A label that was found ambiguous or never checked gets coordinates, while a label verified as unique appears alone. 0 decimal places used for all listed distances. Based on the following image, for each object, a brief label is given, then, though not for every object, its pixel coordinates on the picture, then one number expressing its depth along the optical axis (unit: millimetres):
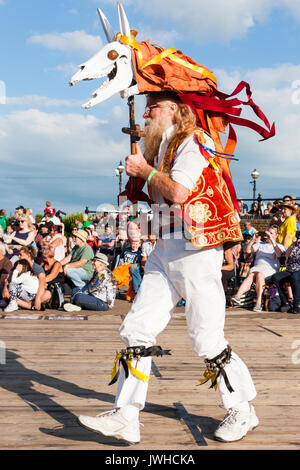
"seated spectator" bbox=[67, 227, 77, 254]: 15238
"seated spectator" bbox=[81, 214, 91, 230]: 15652
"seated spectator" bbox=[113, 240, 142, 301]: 10344
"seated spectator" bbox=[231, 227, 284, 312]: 9430
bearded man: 2939
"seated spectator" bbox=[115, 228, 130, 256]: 12918
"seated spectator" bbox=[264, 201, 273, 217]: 19542
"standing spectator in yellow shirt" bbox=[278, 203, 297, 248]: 9852
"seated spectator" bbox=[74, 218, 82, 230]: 16639
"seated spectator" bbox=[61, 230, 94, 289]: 9695
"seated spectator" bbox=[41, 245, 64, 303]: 9607
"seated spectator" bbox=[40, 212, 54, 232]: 13141
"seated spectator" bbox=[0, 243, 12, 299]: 9328
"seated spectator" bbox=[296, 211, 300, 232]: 10336
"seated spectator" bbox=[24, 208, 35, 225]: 13655
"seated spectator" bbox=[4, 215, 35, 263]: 10812
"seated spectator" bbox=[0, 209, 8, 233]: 14305
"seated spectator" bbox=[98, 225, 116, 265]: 14117
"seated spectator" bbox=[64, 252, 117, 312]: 8852
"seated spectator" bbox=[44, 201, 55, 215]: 15461
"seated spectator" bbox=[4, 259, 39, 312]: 8727
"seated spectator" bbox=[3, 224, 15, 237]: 14070
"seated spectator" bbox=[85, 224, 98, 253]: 13320
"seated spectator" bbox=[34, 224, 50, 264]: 12731
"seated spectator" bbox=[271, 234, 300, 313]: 9109
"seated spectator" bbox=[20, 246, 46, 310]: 8797
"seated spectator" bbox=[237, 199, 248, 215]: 19852
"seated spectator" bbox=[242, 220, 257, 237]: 11830
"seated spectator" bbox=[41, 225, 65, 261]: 11492
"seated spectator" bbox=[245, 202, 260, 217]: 20797
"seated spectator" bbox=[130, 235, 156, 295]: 10039
